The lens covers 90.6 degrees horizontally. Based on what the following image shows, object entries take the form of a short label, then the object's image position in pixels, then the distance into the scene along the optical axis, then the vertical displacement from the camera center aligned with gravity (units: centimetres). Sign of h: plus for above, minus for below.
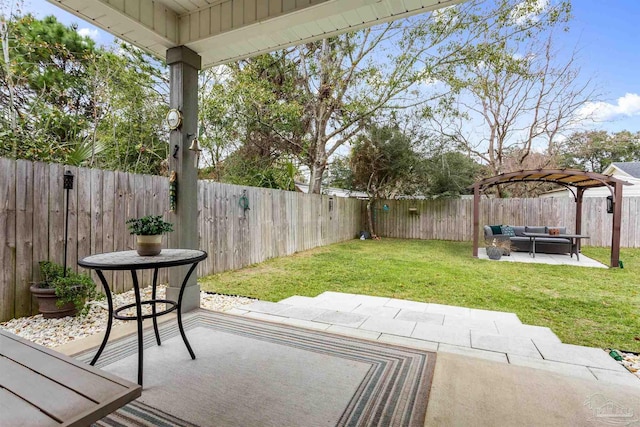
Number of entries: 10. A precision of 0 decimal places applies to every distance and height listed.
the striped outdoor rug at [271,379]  152 -99
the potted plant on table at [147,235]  196 -16
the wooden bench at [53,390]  79 -52
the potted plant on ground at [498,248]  688 -82
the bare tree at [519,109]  966 +342
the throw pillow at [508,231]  784 -49
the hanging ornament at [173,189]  302 +19
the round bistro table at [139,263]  167 -30
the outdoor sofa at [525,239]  731 -65
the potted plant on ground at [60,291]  270 -72
